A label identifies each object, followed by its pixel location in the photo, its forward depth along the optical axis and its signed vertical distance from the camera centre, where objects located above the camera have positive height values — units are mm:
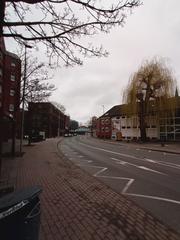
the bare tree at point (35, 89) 14168 +3798
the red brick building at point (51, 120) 18148 +1112
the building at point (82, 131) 92181 -917
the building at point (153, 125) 24967 +841
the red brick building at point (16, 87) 11190 +3421
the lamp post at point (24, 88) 13242 +3545
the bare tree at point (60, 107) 61276 +8855
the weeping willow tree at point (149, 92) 23502 +5850
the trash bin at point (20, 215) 1412 -820
